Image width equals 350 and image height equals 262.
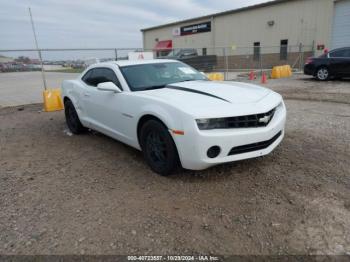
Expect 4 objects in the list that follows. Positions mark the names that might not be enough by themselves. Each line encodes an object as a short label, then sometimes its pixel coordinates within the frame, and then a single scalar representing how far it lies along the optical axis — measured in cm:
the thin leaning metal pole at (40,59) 1009
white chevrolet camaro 321
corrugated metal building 2094
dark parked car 1212
